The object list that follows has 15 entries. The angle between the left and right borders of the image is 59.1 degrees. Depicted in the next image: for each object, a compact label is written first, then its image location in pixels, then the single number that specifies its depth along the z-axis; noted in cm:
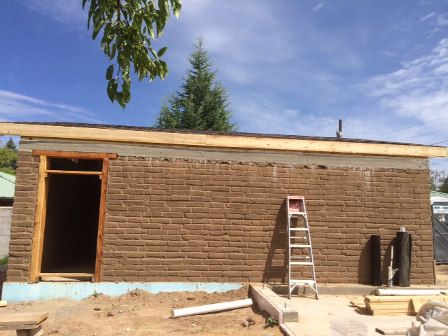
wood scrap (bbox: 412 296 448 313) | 640
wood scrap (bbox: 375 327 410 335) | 519
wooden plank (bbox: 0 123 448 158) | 788
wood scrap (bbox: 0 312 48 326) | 495
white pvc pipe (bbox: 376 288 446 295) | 693
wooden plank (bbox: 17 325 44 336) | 516
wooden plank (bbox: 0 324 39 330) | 495
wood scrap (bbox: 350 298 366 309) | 668
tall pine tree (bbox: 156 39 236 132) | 2483
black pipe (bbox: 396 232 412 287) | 809
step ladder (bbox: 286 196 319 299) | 783
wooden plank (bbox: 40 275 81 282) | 780
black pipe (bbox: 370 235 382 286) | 814
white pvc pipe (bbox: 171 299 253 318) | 666
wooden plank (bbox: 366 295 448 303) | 643
